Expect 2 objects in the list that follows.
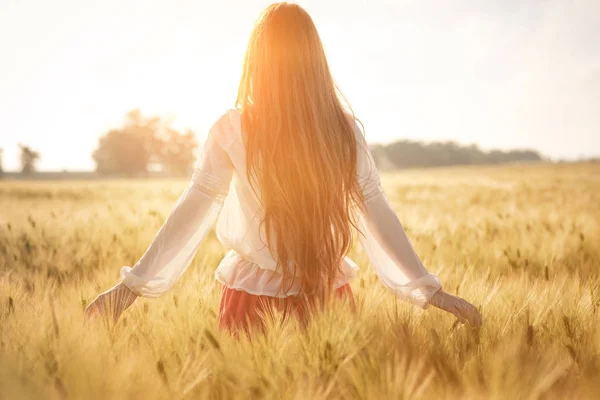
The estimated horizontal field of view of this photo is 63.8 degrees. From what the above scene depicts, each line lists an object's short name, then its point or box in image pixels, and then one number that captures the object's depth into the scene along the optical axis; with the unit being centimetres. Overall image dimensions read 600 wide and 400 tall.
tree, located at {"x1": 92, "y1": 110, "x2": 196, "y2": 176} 4903
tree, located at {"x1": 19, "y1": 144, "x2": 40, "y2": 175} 4606
